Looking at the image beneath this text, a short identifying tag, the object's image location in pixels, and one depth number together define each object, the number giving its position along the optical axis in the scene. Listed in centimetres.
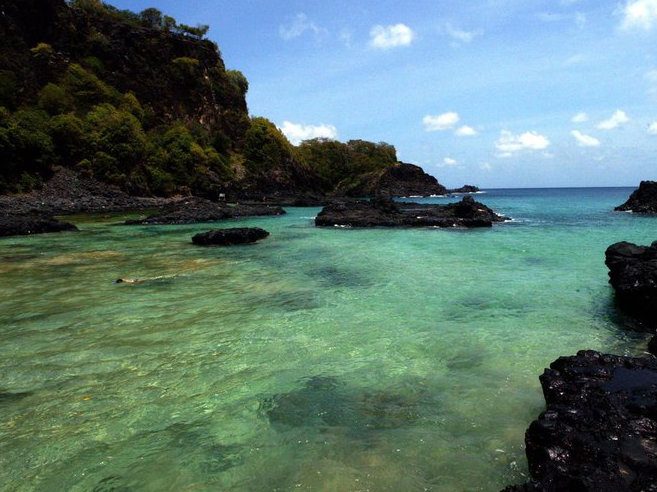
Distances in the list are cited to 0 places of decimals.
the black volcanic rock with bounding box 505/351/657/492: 292
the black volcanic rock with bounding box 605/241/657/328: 803
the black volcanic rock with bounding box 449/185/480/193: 16225
